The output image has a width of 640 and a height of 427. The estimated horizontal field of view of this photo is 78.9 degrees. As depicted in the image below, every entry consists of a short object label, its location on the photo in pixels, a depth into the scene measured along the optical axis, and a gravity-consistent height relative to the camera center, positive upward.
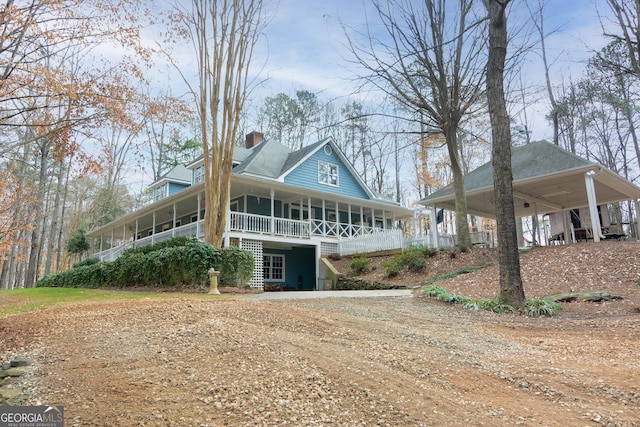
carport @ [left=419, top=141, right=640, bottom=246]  13.12 +3.23
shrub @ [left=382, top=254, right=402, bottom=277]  13.44 +0.21
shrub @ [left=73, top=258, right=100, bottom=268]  21.60 +0.96
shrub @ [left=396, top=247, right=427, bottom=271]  13.16 +0.45
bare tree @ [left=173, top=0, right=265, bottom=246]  13.36 +6.35
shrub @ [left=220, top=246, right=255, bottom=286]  11.80 +0.30
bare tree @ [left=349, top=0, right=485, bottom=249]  12.46 +6.50
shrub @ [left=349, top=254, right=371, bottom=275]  14.80 +0.33
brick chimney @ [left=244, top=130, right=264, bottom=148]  24.06 +8.40
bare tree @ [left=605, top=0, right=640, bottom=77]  11.73 +7.22
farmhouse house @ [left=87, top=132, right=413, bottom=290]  16.22 +3.39
